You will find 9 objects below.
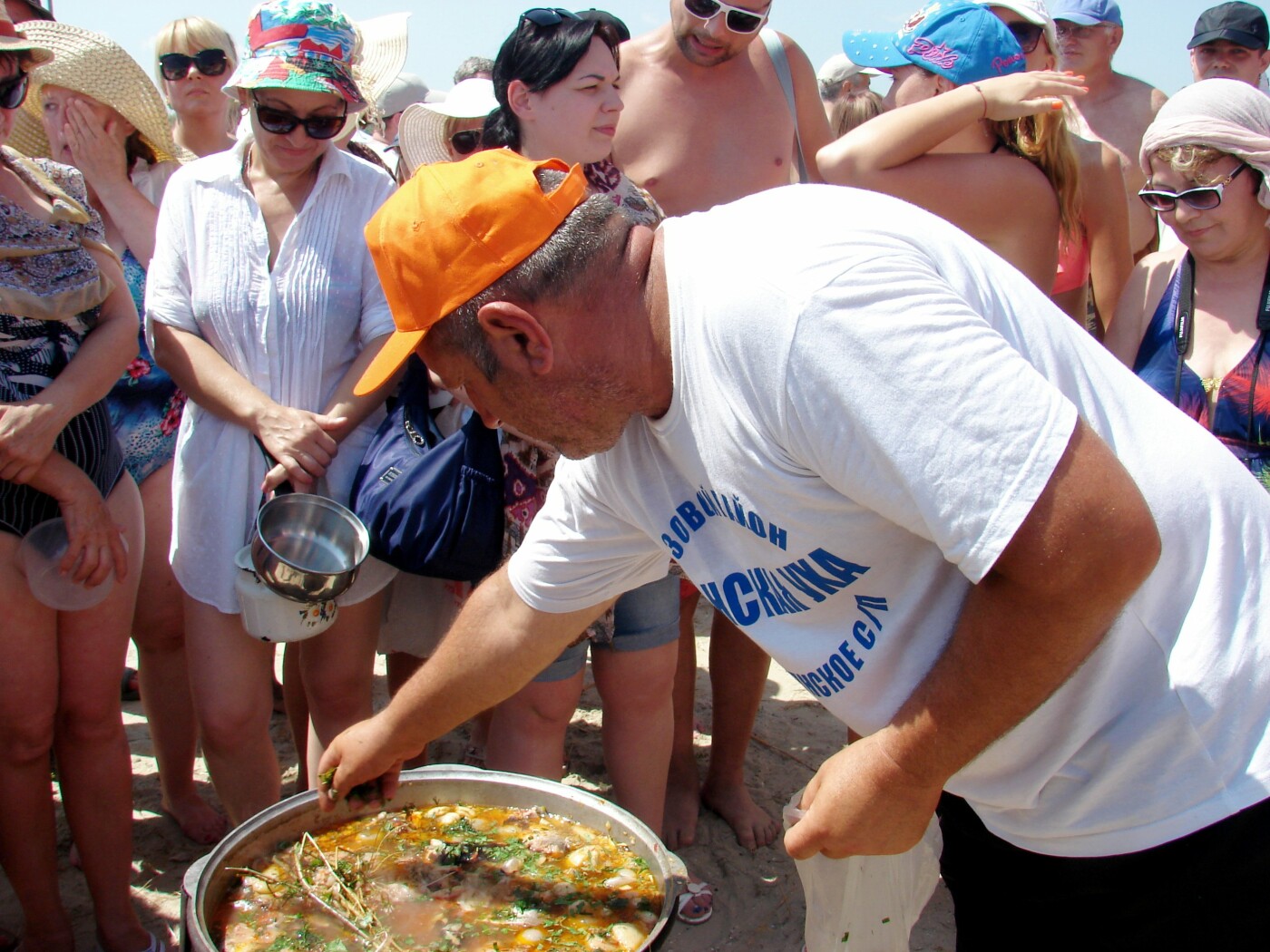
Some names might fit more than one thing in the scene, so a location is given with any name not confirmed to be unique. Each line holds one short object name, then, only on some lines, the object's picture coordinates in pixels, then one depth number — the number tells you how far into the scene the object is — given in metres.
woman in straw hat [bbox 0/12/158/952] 2.45
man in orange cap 1.13
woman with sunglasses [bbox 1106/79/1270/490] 2.71
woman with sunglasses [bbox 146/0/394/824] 2.79
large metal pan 1.61
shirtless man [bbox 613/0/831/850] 3.40
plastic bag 1.66
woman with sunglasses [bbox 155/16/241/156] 4.05
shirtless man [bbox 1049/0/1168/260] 4.96
